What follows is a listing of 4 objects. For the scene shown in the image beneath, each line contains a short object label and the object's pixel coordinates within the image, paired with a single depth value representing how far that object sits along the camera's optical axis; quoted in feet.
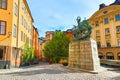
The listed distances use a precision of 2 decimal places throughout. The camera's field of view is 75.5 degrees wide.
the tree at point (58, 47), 62.42
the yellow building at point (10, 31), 35.68
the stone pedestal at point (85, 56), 27.89
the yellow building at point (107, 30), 62.42
